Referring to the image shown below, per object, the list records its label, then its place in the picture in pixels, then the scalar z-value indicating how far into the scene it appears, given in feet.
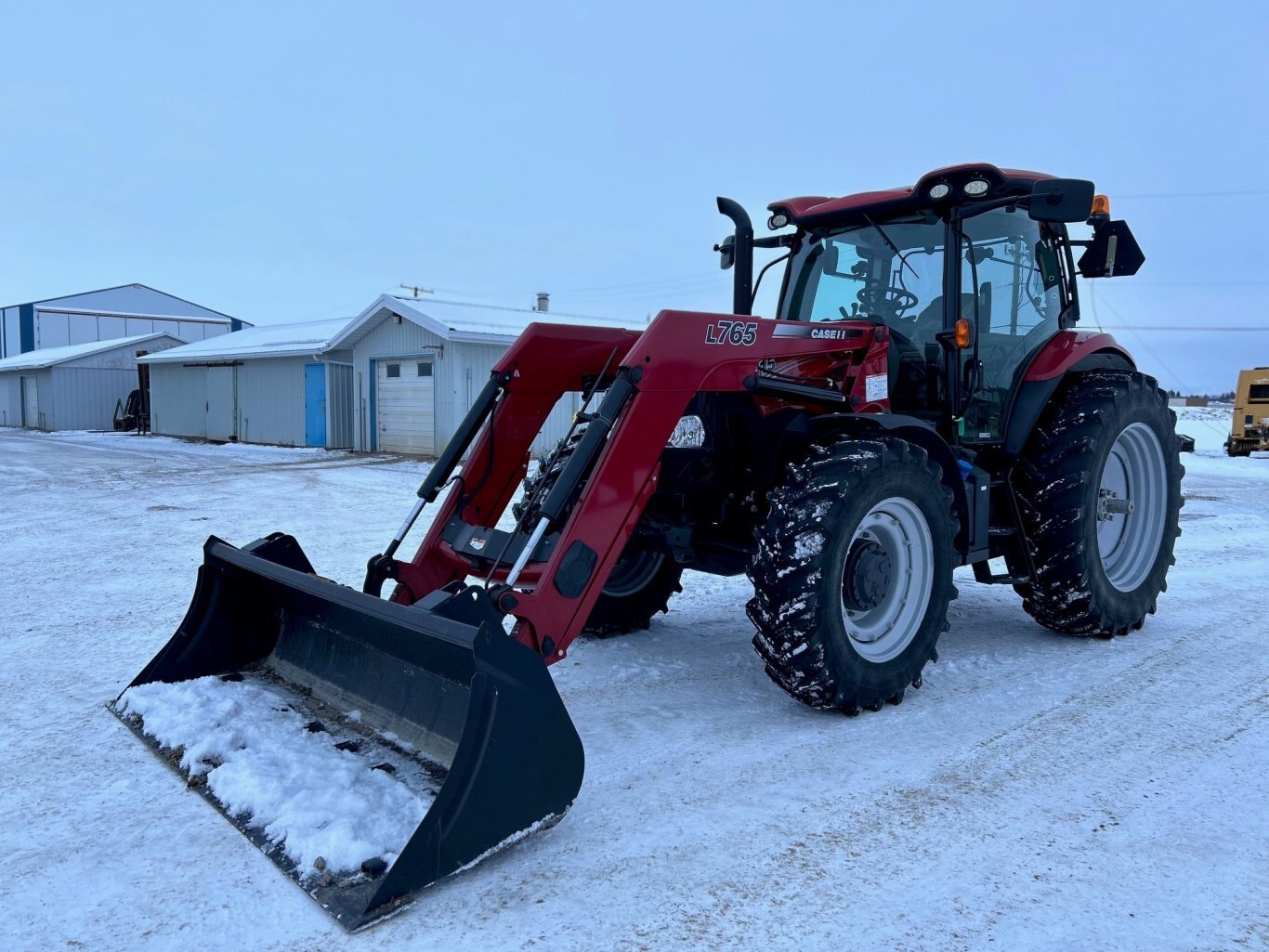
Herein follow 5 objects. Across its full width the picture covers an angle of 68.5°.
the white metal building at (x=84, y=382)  109.50
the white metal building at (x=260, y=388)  74.33
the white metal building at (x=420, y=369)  62.69
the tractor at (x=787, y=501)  10.14
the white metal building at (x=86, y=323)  152.15
